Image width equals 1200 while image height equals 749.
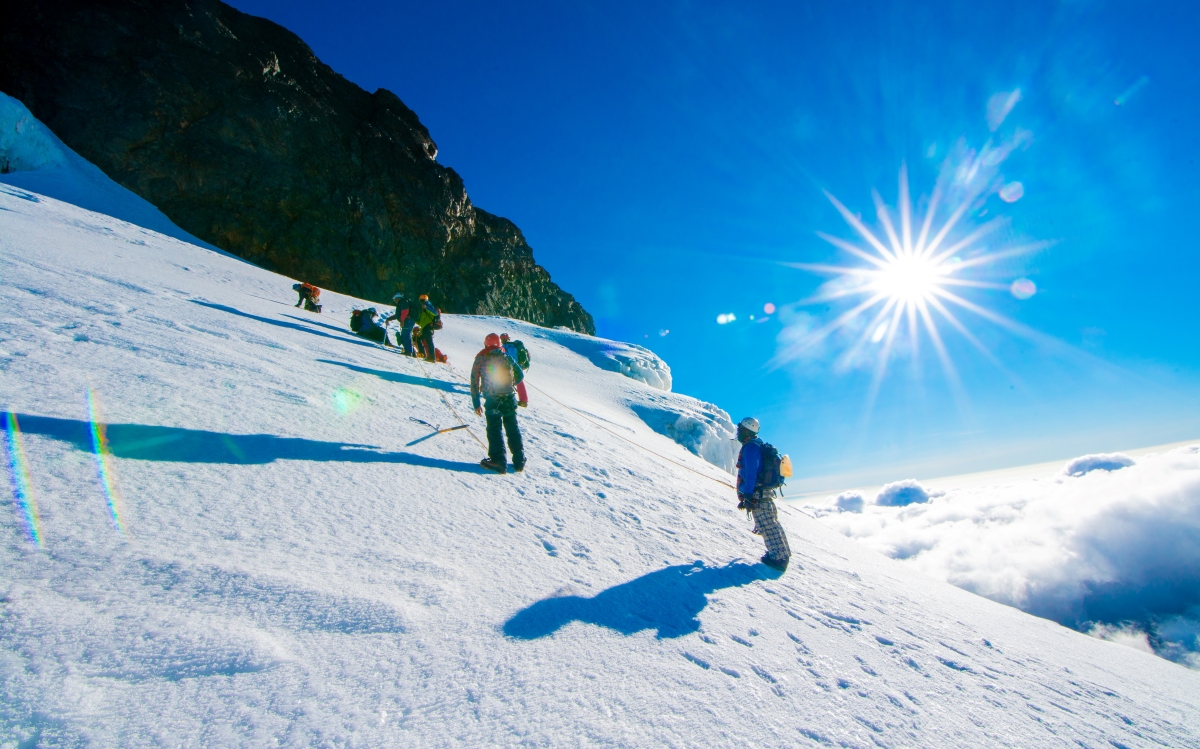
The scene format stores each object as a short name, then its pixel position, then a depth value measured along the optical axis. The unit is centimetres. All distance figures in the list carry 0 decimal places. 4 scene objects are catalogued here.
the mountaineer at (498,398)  602
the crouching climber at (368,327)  1434
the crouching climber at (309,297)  1662
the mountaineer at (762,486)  531
